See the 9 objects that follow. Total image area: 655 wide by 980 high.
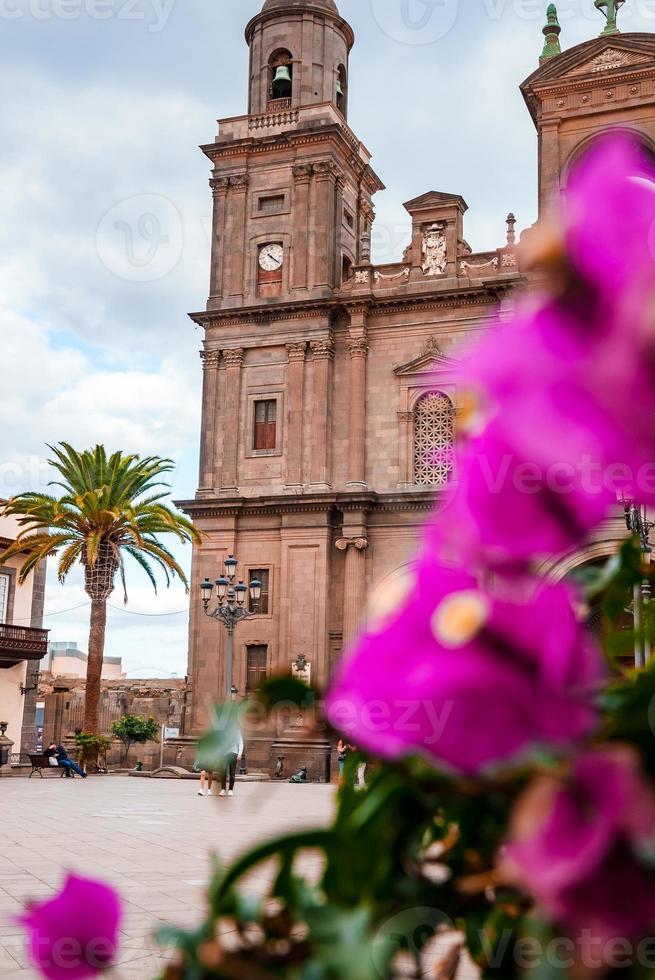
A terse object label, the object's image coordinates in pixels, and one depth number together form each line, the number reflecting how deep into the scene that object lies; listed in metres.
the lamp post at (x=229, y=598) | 25.42
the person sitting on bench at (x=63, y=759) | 30.48
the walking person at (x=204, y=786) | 21.85
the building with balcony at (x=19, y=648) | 35.94
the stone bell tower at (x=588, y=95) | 30.19
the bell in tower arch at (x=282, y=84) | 35.88
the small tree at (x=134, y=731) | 37.06
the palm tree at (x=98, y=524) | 31.77
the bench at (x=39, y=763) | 31.48
